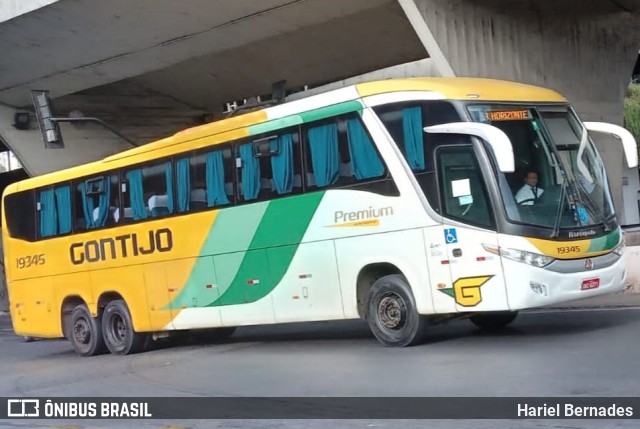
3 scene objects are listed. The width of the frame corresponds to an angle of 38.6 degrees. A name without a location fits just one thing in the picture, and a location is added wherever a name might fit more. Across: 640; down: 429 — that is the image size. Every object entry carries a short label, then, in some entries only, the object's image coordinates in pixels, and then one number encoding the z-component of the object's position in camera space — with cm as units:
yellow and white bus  1077
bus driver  1081
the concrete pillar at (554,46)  1859
